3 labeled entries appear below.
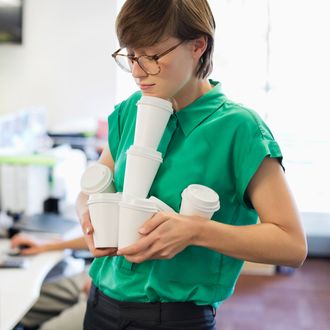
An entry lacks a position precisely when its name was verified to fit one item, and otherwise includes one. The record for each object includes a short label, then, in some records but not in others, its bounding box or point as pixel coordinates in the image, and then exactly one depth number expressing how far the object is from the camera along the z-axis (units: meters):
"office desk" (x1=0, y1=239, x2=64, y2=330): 1.45
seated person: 1.95
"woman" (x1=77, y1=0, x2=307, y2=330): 0.93
